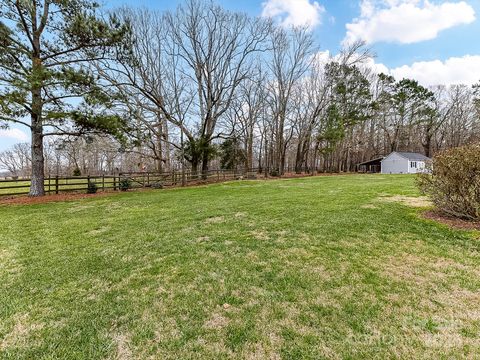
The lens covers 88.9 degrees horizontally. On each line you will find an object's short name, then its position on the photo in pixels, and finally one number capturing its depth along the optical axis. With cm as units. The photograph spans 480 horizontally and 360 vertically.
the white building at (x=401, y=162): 3259
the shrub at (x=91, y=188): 1299
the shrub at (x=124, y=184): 1420
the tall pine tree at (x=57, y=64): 944
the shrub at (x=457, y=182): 495
